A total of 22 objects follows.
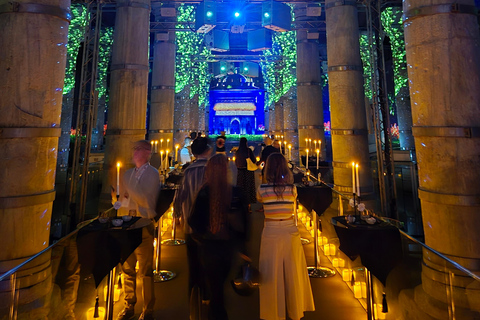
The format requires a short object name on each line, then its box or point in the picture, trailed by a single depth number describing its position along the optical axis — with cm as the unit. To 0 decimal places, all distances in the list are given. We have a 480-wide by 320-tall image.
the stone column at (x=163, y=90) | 1220
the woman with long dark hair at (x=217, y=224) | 248
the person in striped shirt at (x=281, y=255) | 263
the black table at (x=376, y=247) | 270
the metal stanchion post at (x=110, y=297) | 277
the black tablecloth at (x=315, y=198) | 468
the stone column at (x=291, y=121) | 1582
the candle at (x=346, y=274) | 368
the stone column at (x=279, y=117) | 2031
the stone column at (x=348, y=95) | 739
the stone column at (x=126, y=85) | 681
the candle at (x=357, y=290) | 335
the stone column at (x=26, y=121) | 301
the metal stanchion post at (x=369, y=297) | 283
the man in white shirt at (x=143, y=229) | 297
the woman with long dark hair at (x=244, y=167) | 627
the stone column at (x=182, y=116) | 1507
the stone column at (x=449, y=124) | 317
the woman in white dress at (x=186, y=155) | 761
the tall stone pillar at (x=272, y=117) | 2420
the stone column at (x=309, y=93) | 1244
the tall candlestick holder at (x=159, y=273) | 378
